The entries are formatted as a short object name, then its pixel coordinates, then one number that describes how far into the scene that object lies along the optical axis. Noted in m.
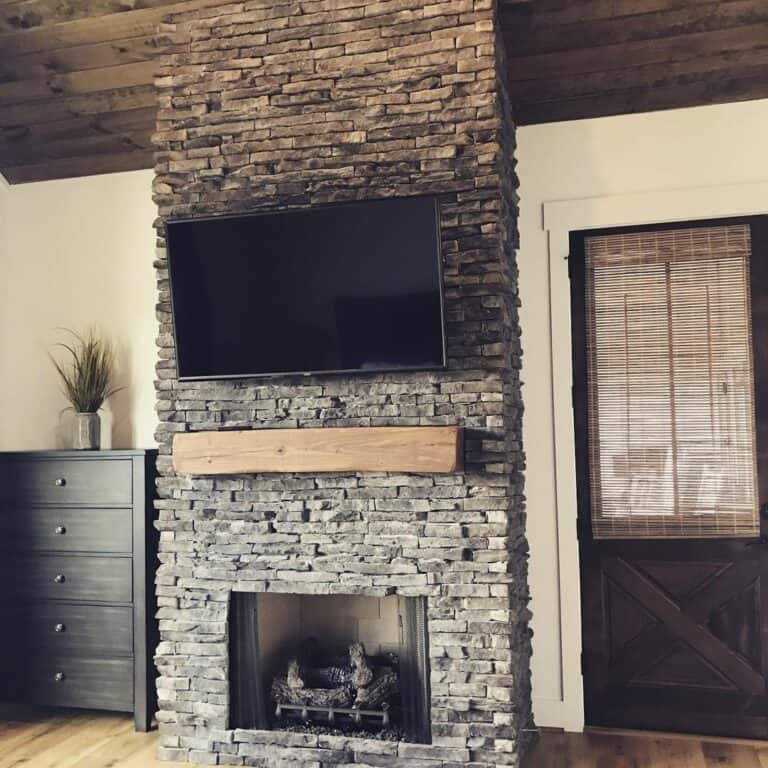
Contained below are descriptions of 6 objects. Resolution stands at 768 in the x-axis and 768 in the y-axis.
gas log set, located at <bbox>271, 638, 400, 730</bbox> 3.24
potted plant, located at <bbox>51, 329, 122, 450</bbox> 3.91
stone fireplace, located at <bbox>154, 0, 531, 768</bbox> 3.07
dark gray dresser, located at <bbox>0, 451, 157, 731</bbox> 3.60
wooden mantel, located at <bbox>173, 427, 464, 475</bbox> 2.97
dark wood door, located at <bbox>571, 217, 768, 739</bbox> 3.48
